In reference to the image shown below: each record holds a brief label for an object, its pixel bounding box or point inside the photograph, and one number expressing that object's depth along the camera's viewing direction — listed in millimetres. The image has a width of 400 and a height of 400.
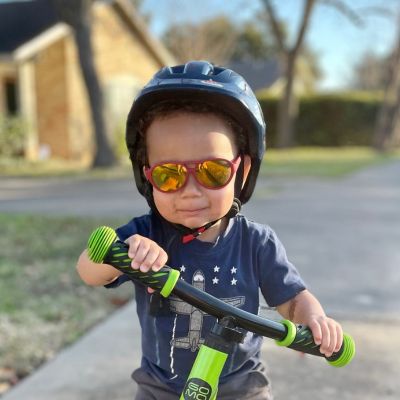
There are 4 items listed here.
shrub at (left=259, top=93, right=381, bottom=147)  28438
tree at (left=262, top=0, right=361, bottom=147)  22062
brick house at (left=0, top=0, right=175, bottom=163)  15867
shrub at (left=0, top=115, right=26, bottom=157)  14703
